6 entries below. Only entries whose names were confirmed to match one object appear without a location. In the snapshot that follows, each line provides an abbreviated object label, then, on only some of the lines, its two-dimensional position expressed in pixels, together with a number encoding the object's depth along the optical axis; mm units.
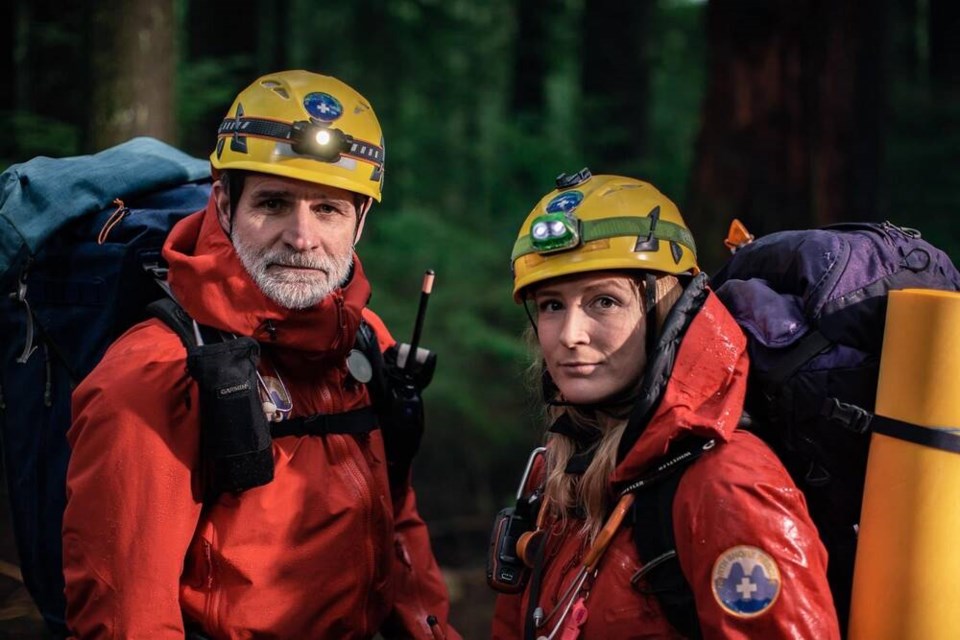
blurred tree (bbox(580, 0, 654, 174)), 13555
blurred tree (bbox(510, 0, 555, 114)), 13930
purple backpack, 2809
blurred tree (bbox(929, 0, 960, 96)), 12914
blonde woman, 2627
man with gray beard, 3141
